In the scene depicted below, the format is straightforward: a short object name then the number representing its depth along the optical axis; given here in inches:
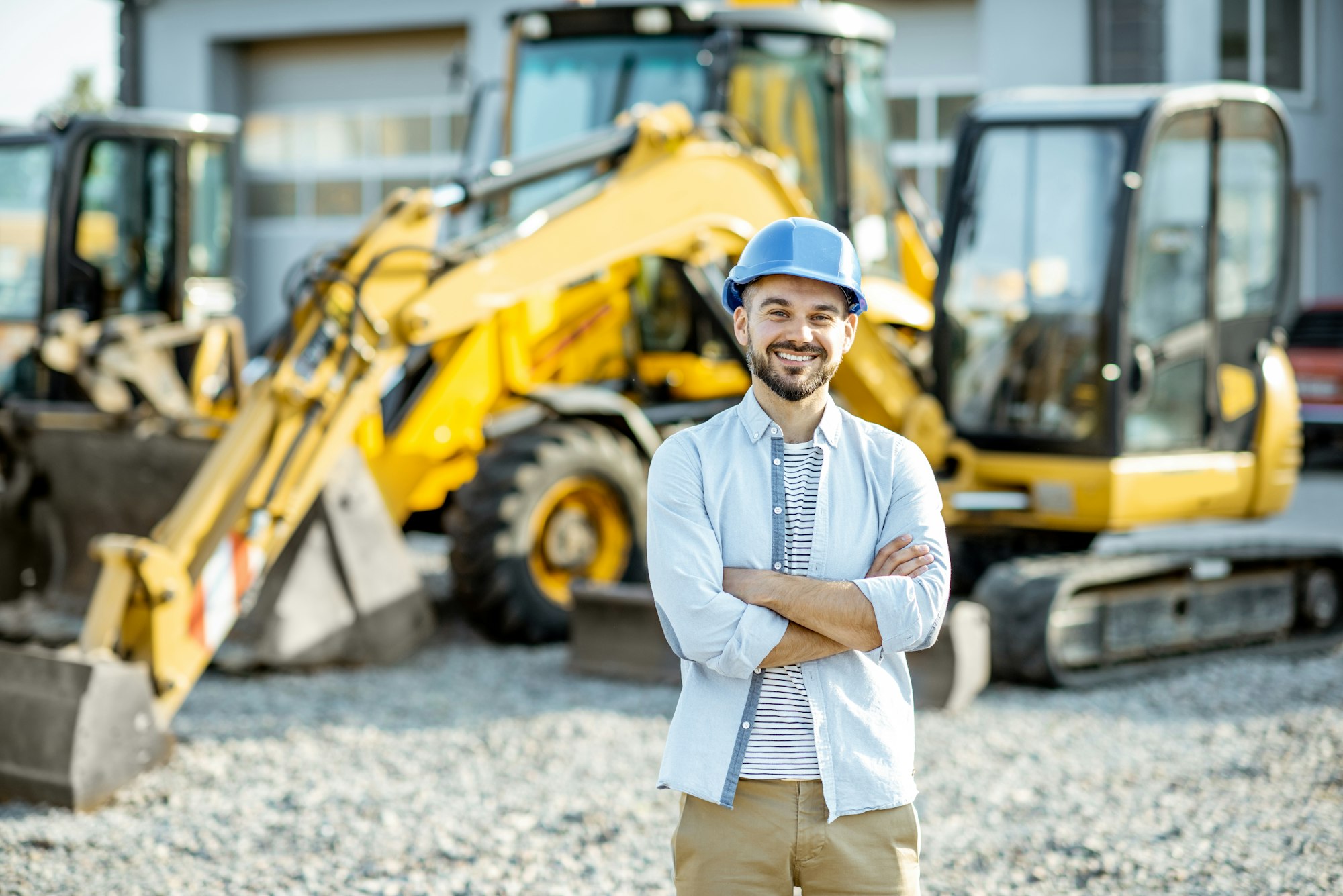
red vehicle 589.3
